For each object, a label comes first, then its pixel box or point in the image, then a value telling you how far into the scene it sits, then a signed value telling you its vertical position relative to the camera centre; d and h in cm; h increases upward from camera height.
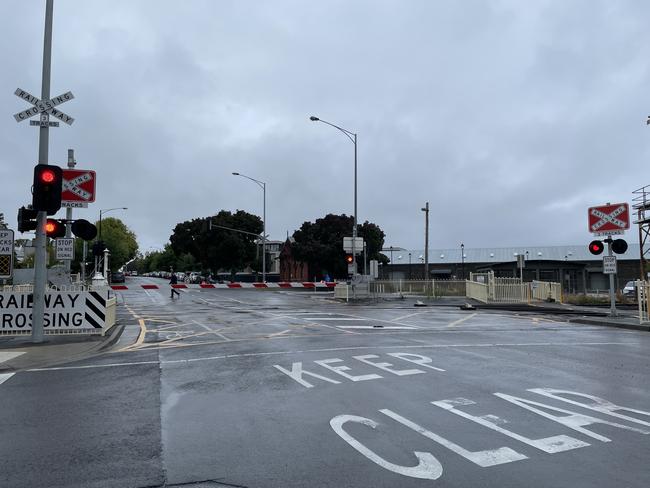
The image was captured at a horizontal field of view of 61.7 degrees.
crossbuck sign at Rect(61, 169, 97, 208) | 1530 +259
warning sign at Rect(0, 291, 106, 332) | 1395 -82
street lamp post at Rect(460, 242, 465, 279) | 7112 +240
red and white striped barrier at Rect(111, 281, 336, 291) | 3046 -37
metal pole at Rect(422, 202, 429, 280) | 4683 +474
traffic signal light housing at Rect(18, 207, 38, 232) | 1302 +146
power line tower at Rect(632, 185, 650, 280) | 4259 +514
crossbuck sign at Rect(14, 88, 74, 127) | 1277 +399
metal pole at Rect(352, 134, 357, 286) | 3519 +330
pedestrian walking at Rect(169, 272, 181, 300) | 4263 -1
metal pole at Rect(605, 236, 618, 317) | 2011 -22
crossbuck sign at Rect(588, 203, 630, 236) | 1998 +222
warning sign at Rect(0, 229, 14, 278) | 1303 +58
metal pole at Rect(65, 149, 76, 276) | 1592 +197
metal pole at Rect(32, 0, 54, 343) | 1277 +118
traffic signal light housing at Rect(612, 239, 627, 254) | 1984 +118
